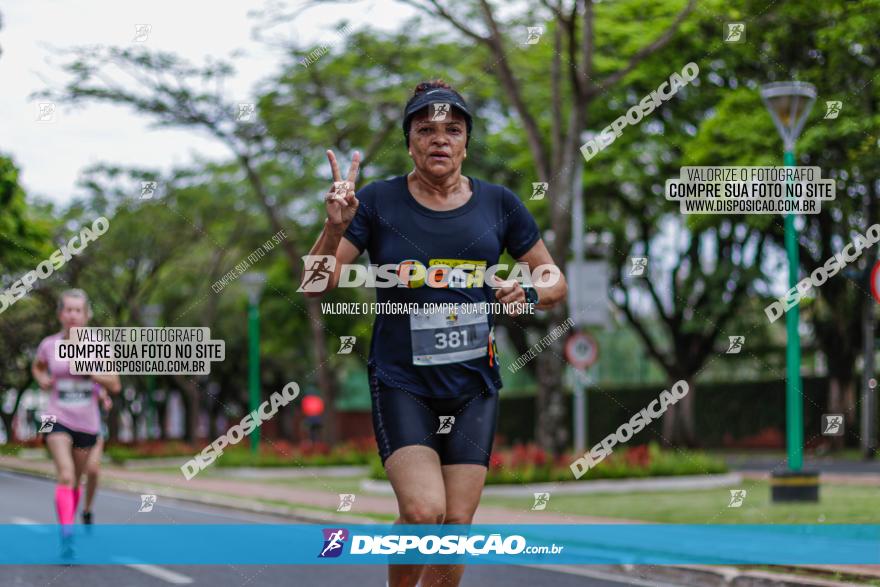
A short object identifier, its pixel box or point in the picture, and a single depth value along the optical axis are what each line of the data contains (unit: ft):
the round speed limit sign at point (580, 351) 57.72
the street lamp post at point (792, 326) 41.01
